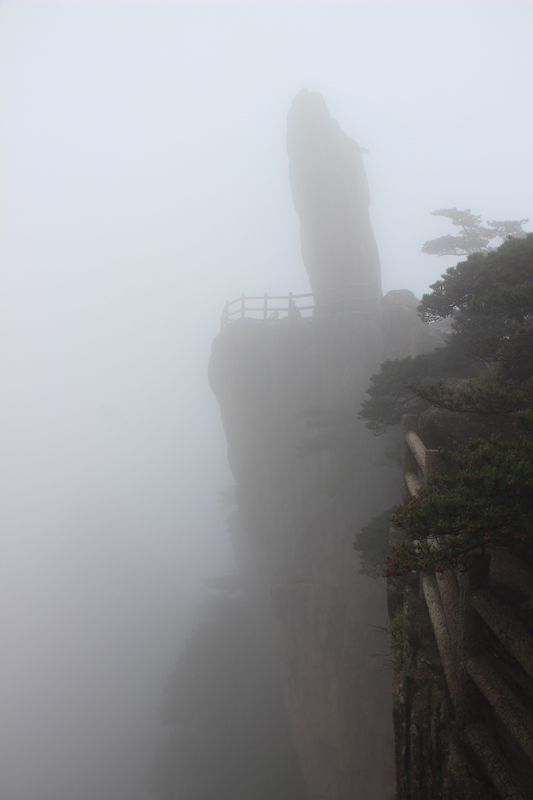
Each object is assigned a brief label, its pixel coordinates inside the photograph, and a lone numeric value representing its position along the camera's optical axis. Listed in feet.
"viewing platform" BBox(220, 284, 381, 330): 75.31
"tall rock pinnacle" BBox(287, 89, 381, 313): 79.71
